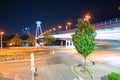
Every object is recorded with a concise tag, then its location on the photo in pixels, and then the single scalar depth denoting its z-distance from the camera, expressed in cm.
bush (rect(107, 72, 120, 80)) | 752
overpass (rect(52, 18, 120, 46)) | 1653
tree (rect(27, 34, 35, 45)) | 4786
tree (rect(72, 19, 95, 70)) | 1145
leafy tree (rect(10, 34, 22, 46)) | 4646
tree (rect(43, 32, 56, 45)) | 4464
